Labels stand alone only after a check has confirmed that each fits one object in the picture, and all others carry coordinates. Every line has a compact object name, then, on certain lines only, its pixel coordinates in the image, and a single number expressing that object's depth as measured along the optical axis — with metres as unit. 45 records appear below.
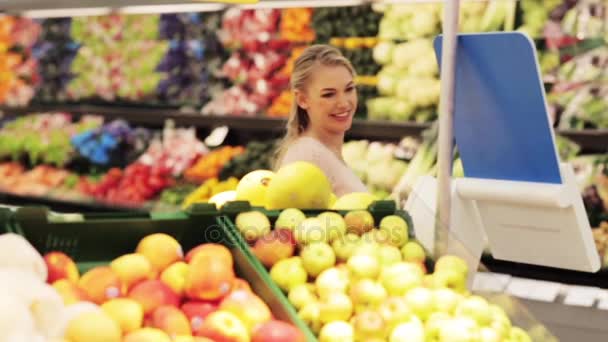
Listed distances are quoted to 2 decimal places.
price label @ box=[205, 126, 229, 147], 6.38
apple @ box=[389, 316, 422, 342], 1.62
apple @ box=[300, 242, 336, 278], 1.90
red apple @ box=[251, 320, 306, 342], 1.58
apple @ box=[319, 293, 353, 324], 1.71
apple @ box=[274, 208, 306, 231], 2.09
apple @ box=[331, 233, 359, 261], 1.95
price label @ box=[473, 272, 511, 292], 1.87
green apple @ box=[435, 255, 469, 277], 1.90
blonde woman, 3.84
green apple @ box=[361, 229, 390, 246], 2.03
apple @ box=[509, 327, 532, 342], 1.72
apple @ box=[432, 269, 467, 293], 1.84
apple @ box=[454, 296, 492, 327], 1.72
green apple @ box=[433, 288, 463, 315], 1.74
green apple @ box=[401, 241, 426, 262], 1.98
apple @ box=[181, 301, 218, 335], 1.69
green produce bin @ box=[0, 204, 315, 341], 1.89
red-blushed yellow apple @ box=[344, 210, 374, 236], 2.13
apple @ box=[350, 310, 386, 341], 1.64
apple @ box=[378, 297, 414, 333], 1.67
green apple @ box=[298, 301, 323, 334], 1.73
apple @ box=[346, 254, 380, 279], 1.83
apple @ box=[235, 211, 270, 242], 2.04
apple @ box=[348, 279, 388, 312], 1.75
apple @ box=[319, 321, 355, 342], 1.66
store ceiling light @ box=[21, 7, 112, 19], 5.38
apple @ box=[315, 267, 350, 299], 1.79
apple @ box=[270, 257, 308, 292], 1.86
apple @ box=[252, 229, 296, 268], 1.94
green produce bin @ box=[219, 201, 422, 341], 1.83
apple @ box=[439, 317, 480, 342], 1.62
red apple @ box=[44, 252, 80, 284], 1.75
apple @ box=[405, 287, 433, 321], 1.74
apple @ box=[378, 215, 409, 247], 2.07
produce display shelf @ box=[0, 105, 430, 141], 5.57
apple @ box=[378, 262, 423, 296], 1.80
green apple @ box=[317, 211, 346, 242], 2.03
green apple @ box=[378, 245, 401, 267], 1.91
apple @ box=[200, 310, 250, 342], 1.58
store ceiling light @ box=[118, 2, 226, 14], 5.42
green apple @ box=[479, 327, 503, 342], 1.64
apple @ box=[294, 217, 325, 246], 1.99
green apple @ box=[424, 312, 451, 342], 1.67
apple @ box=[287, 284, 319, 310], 1.79
